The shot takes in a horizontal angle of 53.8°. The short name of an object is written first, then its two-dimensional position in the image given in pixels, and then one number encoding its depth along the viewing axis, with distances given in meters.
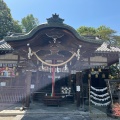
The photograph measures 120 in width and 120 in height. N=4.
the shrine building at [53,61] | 6.45
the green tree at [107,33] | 22.93
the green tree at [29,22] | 34.27
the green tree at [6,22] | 25.07
